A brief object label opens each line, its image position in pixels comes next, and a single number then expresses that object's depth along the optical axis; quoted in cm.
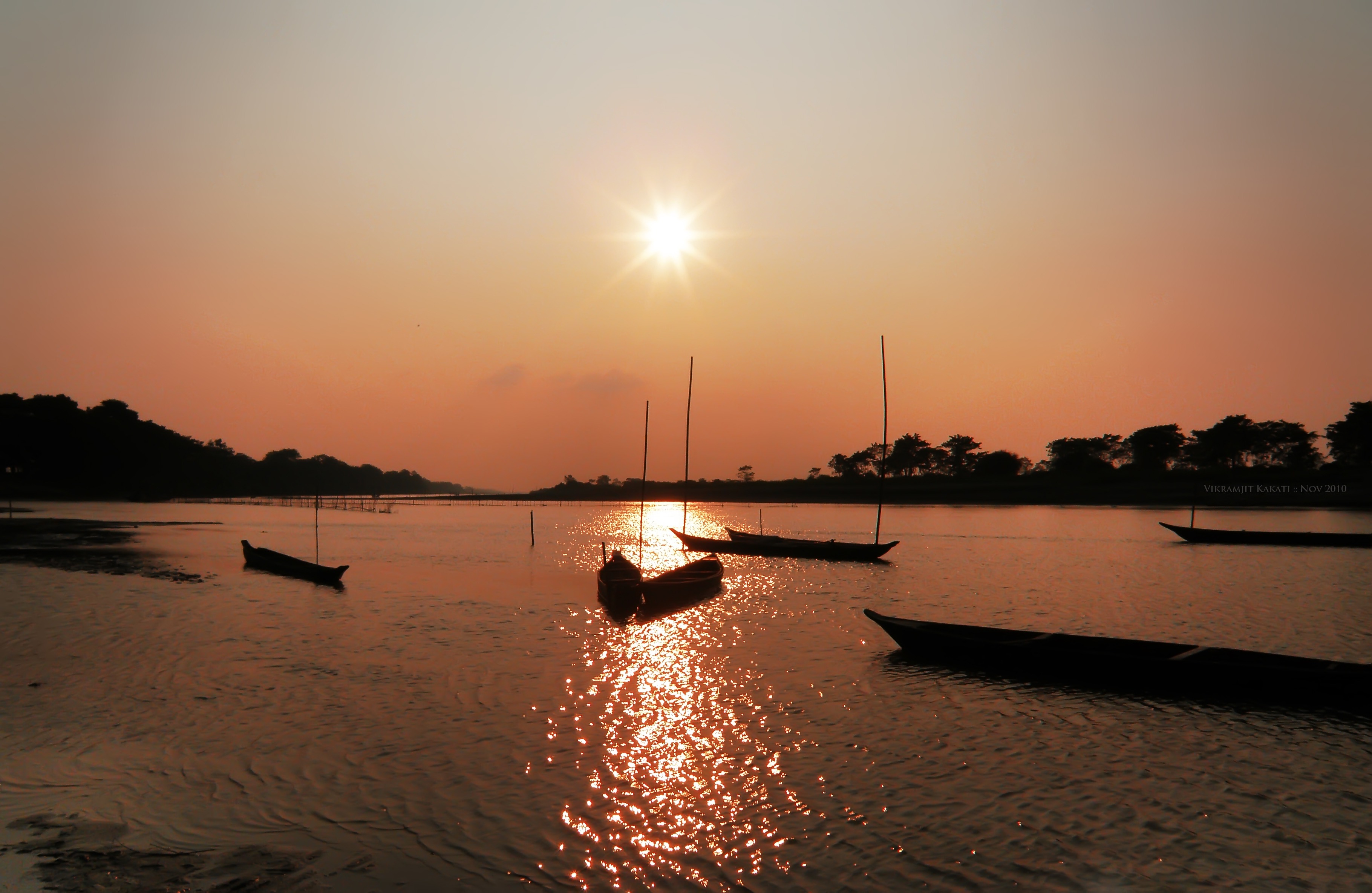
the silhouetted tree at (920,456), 19675
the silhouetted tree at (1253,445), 14888
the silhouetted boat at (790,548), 4834
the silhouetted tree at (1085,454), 16175
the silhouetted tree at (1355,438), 12438
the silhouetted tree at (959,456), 18750
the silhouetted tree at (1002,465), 16812
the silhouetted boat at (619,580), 2806
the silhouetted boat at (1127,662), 1570
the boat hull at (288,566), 3628
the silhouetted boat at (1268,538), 5375
